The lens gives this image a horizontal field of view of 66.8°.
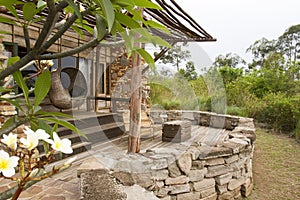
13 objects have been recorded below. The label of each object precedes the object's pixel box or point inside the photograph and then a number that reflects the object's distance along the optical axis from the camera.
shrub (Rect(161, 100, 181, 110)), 9.81
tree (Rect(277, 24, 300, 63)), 25.09
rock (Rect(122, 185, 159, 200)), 1.99
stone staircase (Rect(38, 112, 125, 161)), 3.93
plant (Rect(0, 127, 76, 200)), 0.48
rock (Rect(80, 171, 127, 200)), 1.72
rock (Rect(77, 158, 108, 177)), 2.23
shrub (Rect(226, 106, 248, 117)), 8.67
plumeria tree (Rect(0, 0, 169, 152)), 0.51
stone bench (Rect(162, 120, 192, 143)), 5.00
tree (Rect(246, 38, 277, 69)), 25.49
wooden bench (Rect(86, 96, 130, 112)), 5.49
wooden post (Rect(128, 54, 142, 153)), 3.37
